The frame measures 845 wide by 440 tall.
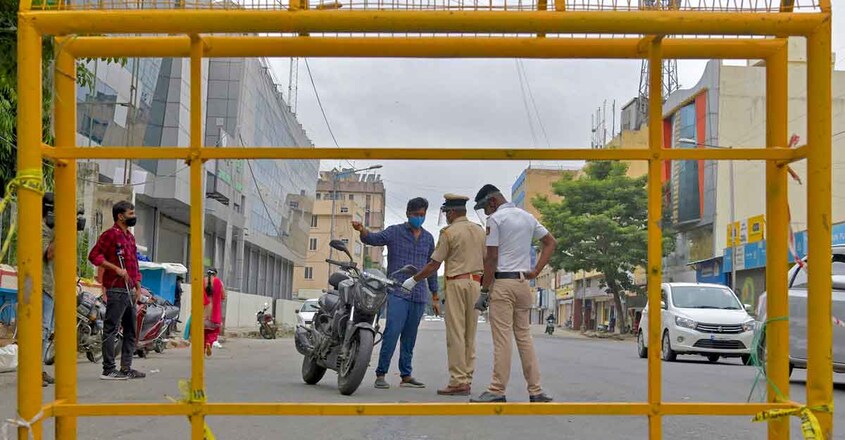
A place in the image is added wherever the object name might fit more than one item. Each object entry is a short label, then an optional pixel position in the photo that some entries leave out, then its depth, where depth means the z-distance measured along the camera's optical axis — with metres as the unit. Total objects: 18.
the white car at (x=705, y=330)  17.53
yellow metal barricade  3.69
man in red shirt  9.44
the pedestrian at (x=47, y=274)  8.95
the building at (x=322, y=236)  104.84
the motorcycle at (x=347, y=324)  8.55
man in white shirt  7.44
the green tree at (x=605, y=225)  44.69
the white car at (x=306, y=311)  31.59
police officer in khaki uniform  8.77
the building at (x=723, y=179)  42.97
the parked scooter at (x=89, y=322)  11.87
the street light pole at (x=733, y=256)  36.00
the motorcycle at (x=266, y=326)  30.95
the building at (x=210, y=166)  32.47
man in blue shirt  9.54
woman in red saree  17.31
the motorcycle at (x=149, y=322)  12.69
